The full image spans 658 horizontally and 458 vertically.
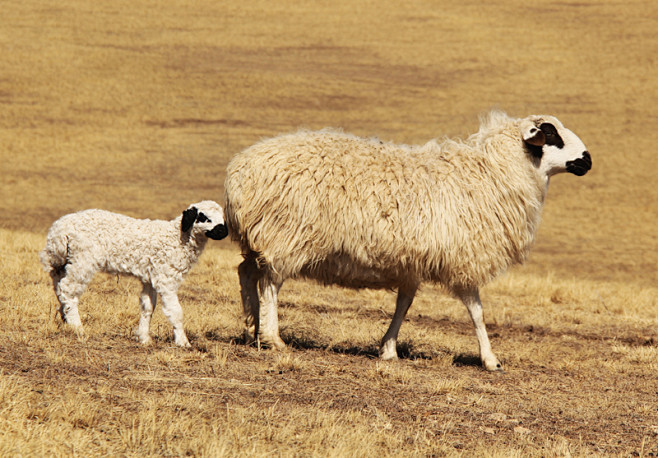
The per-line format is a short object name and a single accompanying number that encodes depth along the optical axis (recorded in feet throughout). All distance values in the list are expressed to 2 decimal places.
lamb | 55.62
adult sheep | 59.00
